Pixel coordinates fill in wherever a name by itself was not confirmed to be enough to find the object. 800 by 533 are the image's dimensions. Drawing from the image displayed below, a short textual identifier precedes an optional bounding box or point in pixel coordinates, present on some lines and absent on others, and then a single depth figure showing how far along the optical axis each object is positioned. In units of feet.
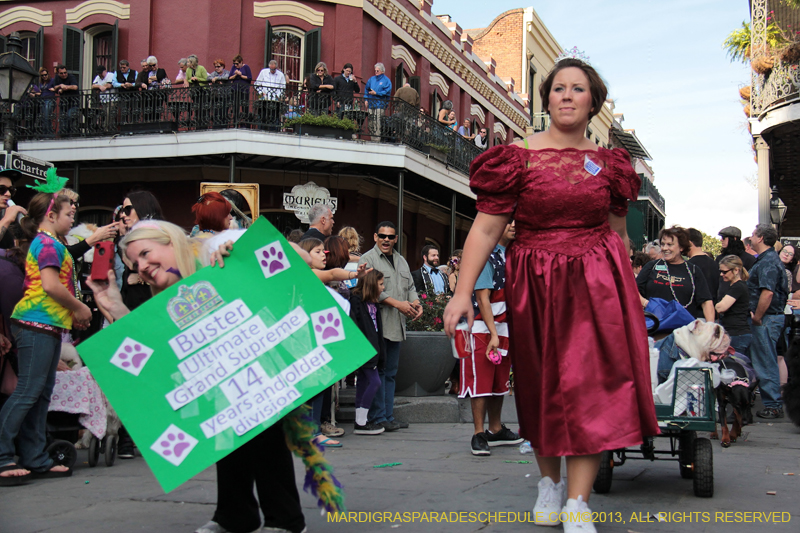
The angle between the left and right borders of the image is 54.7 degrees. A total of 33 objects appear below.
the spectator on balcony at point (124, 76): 55.77
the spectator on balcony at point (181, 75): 55.88
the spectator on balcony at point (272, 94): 55.16
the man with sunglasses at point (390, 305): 25.48
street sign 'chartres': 30.83
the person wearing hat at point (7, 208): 20.57
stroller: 18.44
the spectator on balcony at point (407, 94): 59.52
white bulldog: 17.35
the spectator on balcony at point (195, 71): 55.42
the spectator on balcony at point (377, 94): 57.57
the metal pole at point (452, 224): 67.07
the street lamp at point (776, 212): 62.69
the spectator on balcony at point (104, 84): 56.13
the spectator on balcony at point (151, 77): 55.27
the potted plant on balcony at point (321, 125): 55.42
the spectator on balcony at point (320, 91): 55.62
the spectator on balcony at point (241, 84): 54.03
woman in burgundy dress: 10.75
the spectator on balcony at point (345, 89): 56.29
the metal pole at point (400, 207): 55.74
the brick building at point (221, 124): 55.36
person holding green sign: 10.41
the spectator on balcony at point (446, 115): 66.49
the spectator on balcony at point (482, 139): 76.67
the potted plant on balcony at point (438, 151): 62.75
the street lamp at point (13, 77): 36.09
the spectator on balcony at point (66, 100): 57.47
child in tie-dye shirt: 16.26
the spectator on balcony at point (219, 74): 54.13
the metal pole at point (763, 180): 70.44
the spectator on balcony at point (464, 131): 76.95
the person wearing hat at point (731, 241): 30.89
